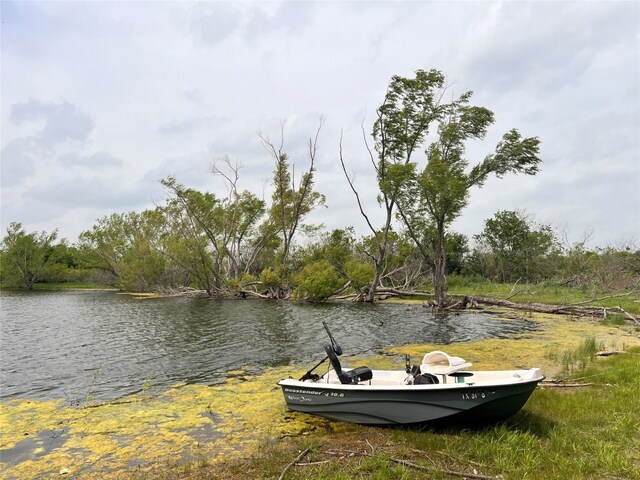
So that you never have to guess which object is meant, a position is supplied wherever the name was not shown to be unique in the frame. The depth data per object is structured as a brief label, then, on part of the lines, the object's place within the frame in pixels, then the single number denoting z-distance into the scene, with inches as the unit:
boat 287.4
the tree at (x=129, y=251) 2432.3
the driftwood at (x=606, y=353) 545.2
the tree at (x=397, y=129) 1350.9
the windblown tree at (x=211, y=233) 1962.0
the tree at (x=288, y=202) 1913.1
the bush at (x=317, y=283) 1519.4
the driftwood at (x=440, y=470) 236.8
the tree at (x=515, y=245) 2210.9
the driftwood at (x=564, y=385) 408.5
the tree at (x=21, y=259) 2942.9
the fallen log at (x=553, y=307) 945.3
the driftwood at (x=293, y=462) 245.3
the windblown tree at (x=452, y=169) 1168.2
